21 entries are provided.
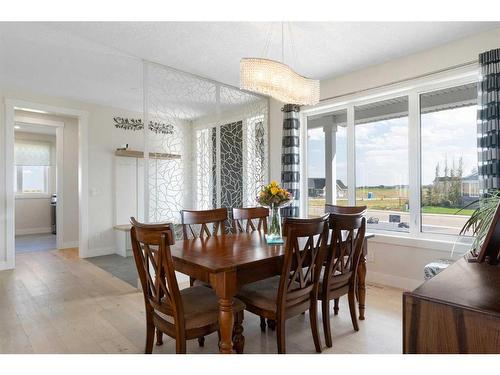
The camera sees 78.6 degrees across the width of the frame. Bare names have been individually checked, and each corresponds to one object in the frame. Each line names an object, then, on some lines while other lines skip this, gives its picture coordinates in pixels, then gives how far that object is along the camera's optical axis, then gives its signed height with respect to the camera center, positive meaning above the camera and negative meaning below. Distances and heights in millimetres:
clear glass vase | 2400 -309
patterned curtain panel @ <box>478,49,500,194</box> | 2607 +559
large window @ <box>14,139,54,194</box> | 6945 +480
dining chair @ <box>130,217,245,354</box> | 1630 -702
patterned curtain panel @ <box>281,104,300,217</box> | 4242 +446
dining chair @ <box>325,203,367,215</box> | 2962 -248
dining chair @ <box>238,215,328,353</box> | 1811 -665
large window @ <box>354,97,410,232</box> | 3477 +268
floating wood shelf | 5062 +554
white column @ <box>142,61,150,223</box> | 3297 +532
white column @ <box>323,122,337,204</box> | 4098 +323
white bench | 4938 -895
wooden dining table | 1660 -451
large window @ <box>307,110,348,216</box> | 4000 +333
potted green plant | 2051 -239
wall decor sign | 4602 +1084
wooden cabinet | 772 -357
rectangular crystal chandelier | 2129 +765
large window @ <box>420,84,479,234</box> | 3039 +275
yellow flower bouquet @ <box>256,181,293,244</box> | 2339 -131
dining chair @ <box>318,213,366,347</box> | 2092 -578
